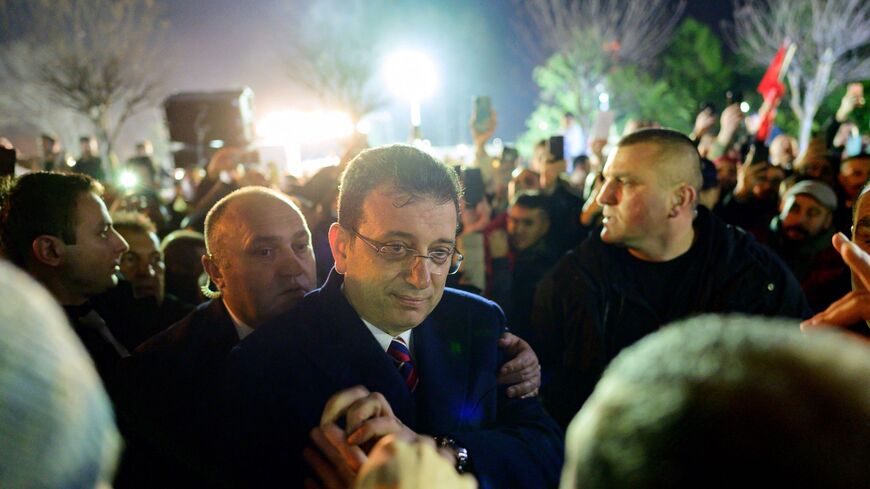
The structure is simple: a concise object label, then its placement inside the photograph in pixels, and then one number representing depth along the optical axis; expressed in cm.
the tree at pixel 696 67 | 3256
